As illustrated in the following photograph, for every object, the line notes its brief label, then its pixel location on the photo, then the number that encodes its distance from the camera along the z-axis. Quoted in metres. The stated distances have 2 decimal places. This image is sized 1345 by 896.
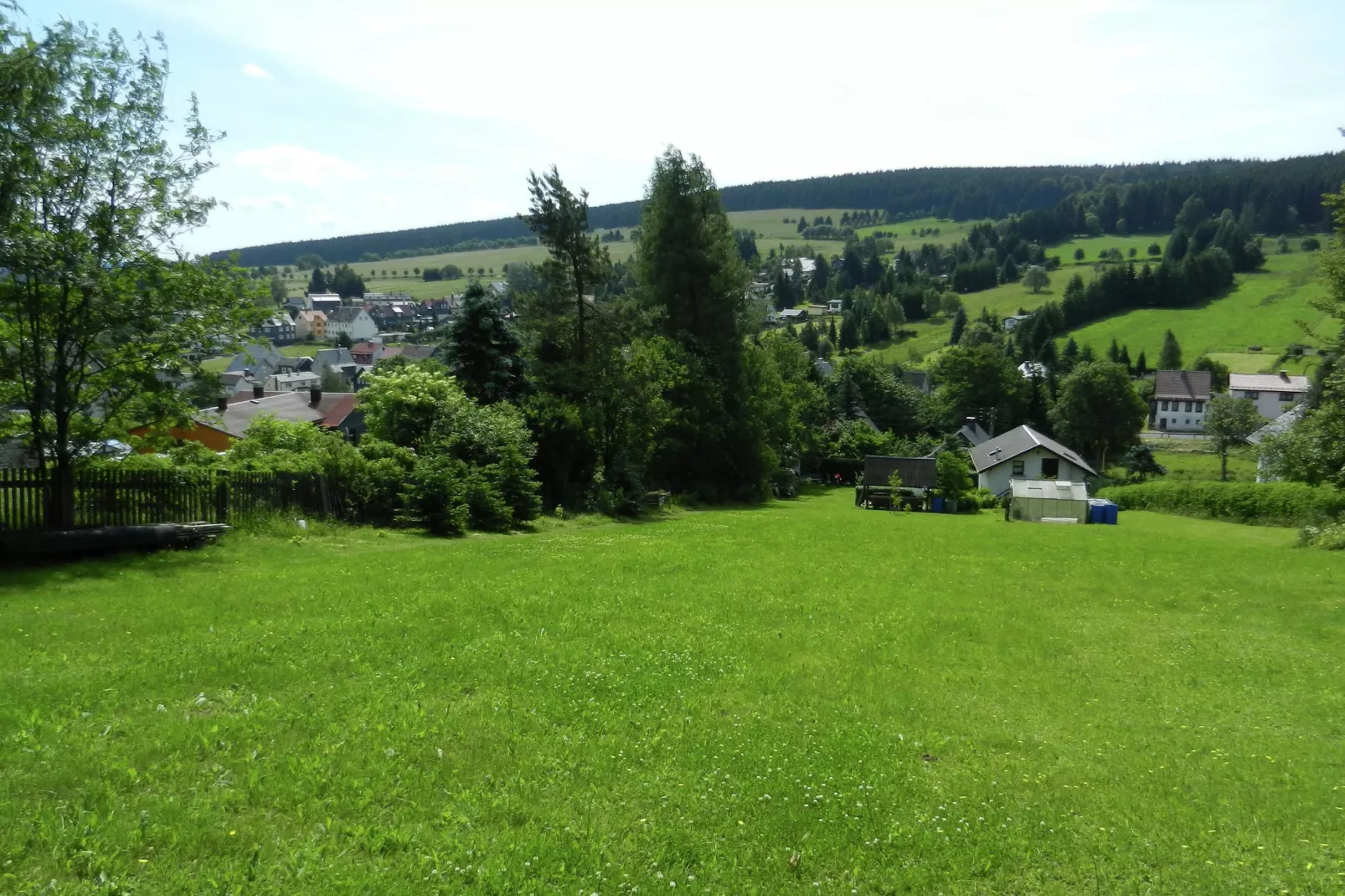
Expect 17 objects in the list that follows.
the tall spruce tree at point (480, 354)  39.75
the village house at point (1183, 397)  120.62
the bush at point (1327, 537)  30.56
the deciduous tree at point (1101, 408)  94.19
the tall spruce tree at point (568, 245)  39.31
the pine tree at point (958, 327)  153.00
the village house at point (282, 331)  196.00
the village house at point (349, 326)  196.50
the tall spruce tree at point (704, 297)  48.72
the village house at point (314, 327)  197.50
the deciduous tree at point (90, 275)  15.97
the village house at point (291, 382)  108.75
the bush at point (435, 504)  25.14
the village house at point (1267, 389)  121.12
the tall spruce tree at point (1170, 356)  130.62
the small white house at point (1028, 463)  73.56
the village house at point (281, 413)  44.53
